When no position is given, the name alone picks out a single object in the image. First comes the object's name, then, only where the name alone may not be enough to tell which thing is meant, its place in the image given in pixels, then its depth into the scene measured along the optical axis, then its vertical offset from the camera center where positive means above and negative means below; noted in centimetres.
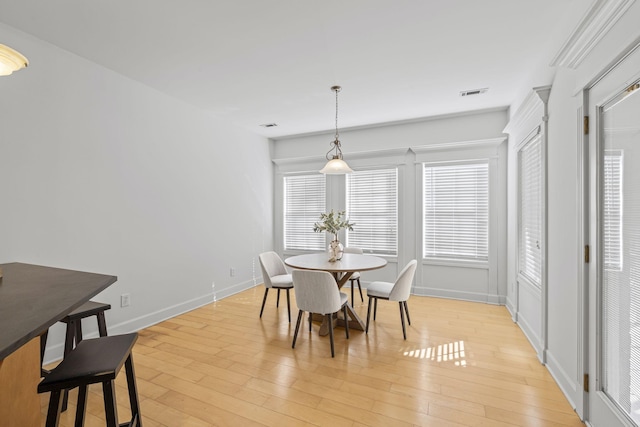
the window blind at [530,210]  302 +4
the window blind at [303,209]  573 +7
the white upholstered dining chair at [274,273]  372 -81
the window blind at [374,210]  509 +5
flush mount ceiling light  127 +66
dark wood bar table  94 -35
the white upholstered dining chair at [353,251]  456 -57
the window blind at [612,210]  166 +2
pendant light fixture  354 +54
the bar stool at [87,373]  120 -65
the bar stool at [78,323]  205 -79
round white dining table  315 -57
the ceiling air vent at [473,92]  368 +149
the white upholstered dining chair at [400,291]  318 -84
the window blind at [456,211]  450 +3
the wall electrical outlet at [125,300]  328 -96
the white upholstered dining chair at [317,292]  278 -74
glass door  152 -19
